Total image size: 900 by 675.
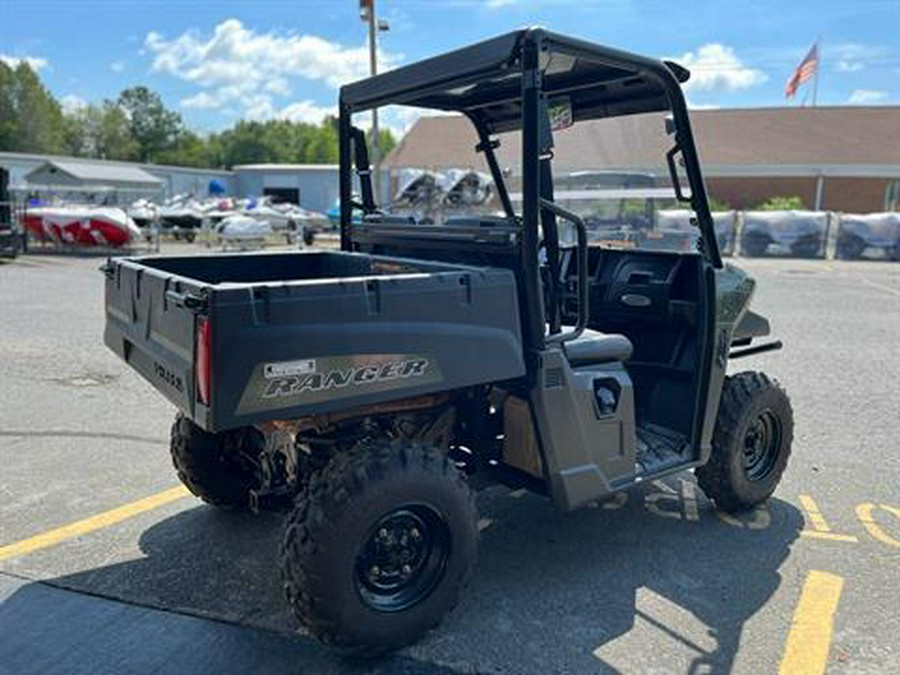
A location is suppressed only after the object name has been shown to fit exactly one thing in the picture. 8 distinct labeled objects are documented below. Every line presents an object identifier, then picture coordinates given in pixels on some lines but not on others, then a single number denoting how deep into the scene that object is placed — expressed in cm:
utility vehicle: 270
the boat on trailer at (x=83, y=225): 2059
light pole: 1831
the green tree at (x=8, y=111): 7188
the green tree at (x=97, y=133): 8244
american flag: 3708
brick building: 3403
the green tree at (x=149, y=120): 9269
